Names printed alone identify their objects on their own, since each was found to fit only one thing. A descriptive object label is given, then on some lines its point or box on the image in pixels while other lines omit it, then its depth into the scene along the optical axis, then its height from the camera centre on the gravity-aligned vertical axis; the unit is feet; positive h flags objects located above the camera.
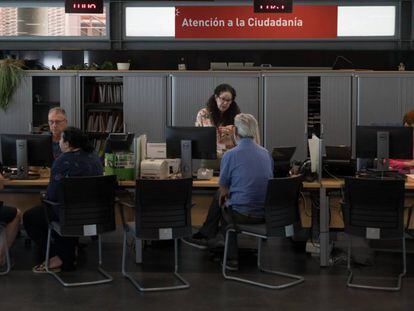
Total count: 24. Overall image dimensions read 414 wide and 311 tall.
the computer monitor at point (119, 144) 21.16 -0.68
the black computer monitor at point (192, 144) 20.17 -0.65
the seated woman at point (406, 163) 20.88 -1.29
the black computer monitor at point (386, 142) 19.90 -0.58
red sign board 31.27 +4.84
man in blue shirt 17.90 -1.40
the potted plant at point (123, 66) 30.89 +2.69
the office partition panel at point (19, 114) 31.40 +0.43
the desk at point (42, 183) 19.27 -1.78
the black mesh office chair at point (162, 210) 16.90 -2.27
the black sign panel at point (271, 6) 23.47 +4.21
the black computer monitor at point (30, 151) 20.26 -0.87
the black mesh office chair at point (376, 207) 16.88 -2.19
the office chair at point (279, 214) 17.37 -2.46
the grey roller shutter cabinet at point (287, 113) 30.40 +0.47
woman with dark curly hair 22.25 +0.32
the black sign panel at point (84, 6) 24.32 +4.36
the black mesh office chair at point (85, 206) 17.15 -2.21
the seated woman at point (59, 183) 17.81 -1.74
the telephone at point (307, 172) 19.65 -1.48
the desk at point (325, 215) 18.95 -2.68
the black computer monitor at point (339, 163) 20.08 -1.23
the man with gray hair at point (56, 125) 21.75 -0.07
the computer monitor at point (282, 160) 20.51 -1.17
